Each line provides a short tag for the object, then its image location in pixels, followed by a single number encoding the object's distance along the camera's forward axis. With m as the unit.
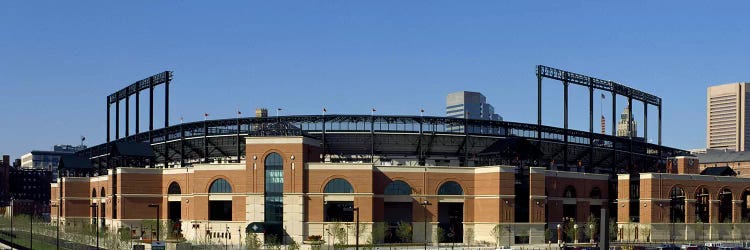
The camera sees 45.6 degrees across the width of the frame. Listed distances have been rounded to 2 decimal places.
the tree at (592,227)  135.25
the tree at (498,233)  124.50
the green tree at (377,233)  122.26
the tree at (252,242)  104.06
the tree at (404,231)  122.69
